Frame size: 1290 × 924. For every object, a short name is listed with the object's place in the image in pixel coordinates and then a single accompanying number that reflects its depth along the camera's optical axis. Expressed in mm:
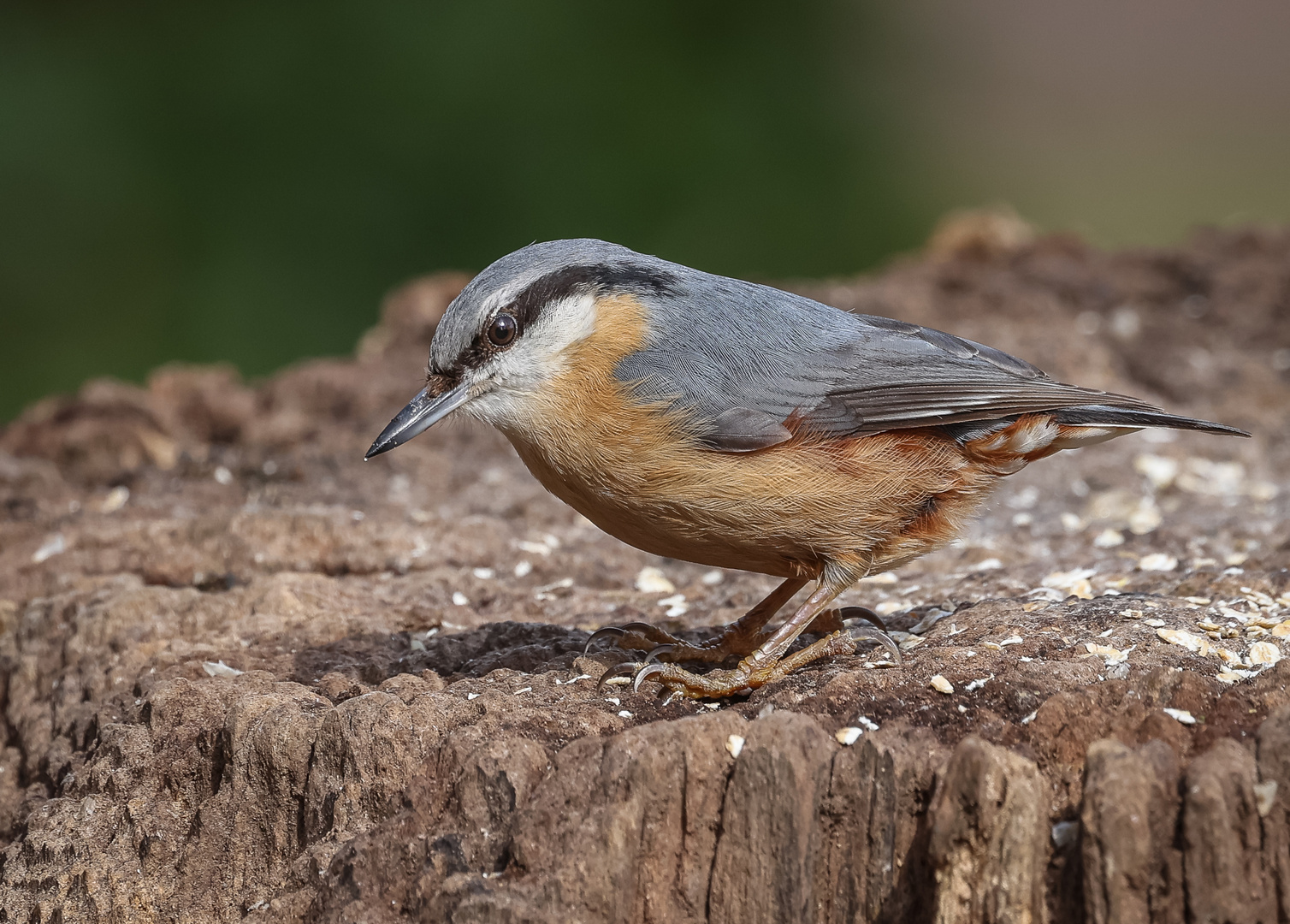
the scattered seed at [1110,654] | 5262
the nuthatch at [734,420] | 5816
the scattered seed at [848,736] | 4791
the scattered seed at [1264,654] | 5316
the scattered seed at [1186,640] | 5375
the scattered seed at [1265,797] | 3891
